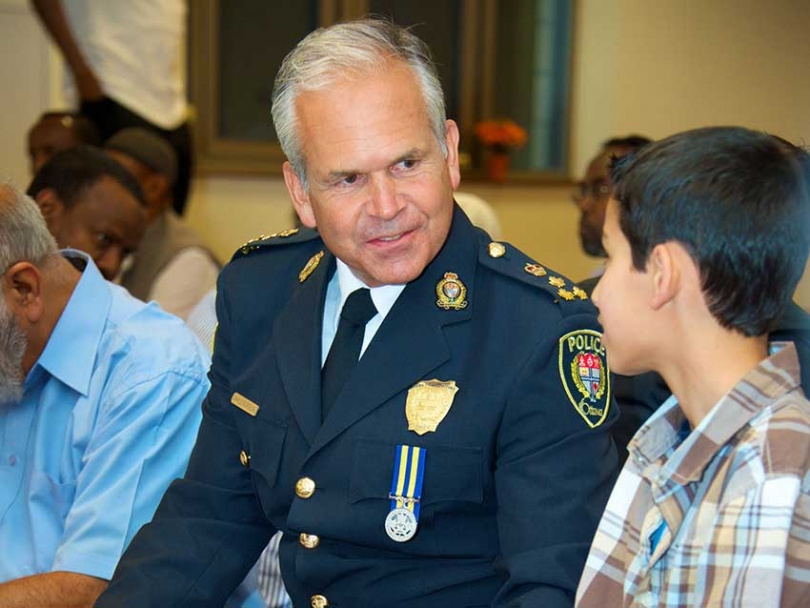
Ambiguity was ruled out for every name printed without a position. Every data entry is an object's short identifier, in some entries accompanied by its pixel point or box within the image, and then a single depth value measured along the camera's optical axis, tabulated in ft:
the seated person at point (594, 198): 12.24
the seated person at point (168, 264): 11.34
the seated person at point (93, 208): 9.62
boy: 3.95
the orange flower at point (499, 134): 22.20
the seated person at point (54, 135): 13.58
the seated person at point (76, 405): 6.20
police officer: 5.02
